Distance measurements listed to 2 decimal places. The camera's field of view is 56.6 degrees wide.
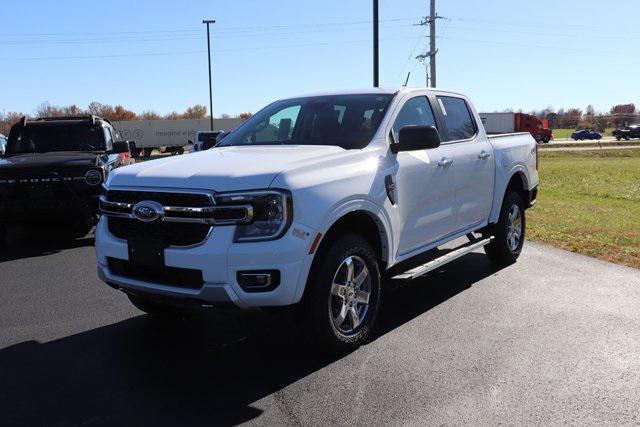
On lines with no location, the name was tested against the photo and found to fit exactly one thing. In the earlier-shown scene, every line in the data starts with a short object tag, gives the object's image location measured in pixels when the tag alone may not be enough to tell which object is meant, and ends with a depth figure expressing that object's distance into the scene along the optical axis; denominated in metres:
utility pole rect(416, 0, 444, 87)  36.03
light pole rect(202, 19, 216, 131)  44.56
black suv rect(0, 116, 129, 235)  8.20
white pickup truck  3.75
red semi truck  59.11
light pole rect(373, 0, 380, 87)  18.28
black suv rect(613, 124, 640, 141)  63.90
